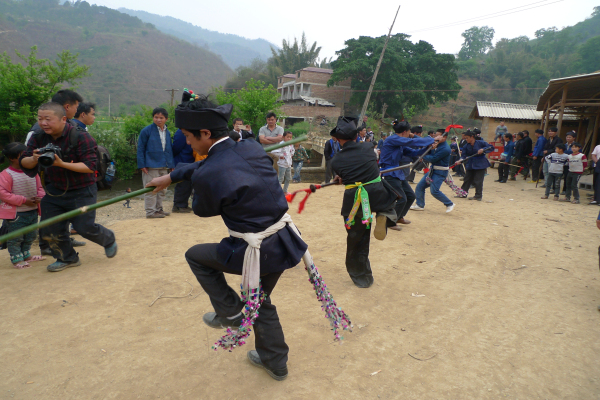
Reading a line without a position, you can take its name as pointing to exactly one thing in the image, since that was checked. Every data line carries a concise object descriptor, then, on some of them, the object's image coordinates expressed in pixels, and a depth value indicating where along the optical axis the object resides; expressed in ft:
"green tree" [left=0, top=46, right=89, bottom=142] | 50.03
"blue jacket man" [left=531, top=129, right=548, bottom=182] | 40.75
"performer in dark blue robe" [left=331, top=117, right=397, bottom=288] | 13.57
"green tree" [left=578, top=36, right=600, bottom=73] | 161.09
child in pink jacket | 13.47
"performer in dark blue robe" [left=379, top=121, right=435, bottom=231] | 18.67
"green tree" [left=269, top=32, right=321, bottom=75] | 225.97
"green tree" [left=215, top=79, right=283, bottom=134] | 66.39
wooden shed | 42.14
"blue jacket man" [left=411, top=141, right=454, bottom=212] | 24.86
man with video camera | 12.24
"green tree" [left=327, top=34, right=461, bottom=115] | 123.65
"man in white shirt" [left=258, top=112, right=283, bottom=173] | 24.67
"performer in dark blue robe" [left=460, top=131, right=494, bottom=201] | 30.83
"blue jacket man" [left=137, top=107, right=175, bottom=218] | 21.58
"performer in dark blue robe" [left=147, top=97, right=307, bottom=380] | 7.03
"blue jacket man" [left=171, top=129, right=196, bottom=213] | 23.00
